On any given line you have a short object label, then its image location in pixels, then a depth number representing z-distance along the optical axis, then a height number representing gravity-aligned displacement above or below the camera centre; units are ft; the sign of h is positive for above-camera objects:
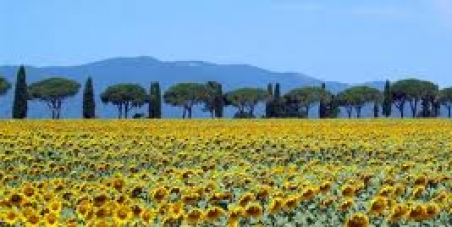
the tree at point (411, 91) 653.64 +9.13
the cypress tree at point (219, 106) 575.81 +2.05
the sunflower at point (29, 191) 49.99 -2.67
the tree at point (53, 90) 599.85 +8.41
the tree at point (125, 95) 620.74 +6.74
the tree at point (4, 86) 560.62 +9.45
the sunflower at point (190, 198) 50.17 -2.90
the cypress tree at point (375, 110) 605.99 +0.66
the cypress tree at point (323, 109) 599.54 +1.02
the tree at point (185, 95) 625.61 +7.07
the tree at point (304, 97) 637.19 +6.29
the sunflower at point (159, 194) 50.98 -2.81
